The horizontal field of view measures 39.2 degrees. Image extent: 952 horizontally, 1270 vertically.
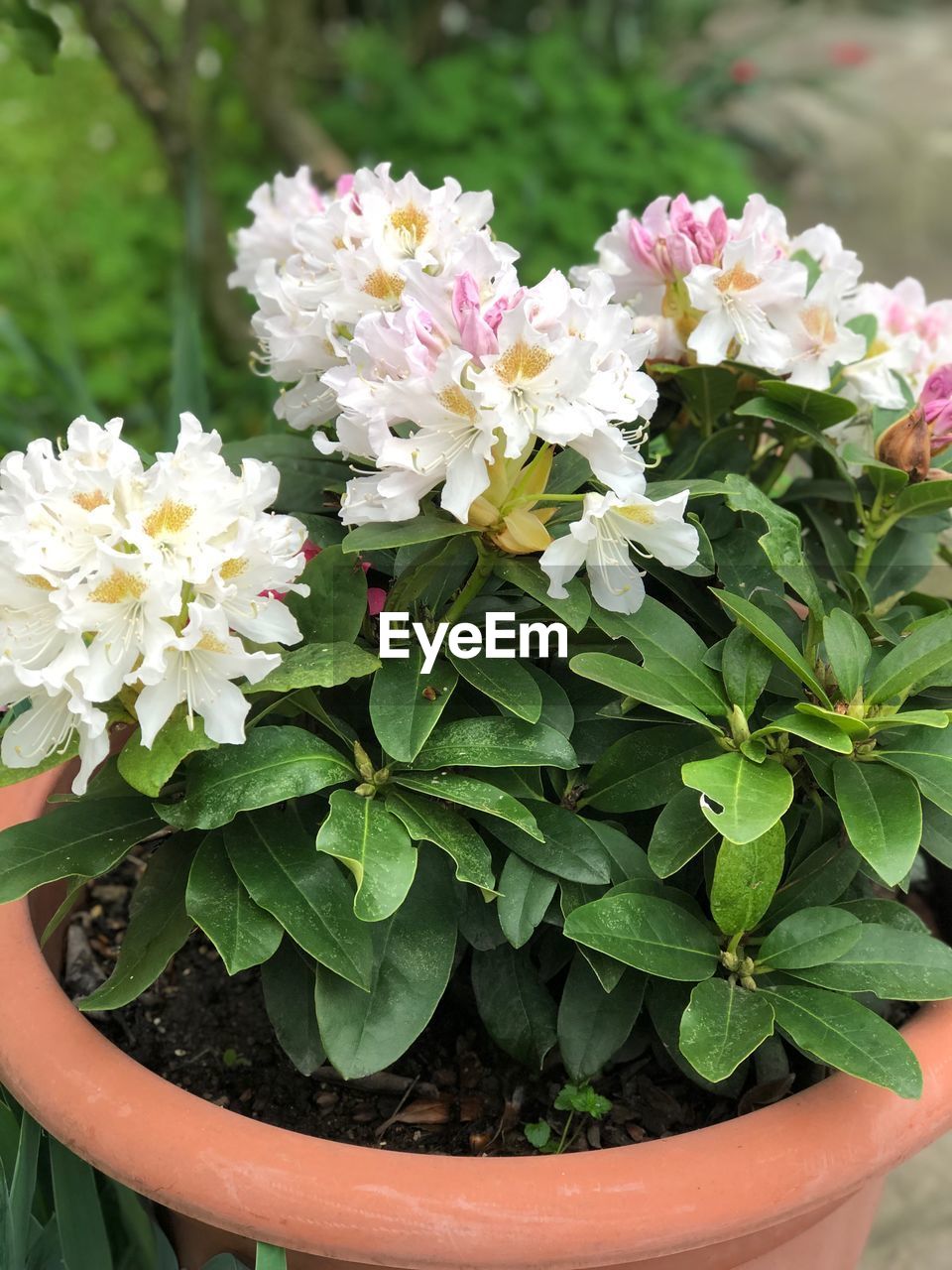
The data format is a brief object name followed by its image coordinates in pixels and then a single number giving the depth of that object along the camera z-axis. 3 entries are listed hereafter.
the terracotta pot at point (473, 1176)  0.81
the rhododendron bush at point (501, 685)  0.83
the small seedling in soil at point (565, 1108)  0.98
